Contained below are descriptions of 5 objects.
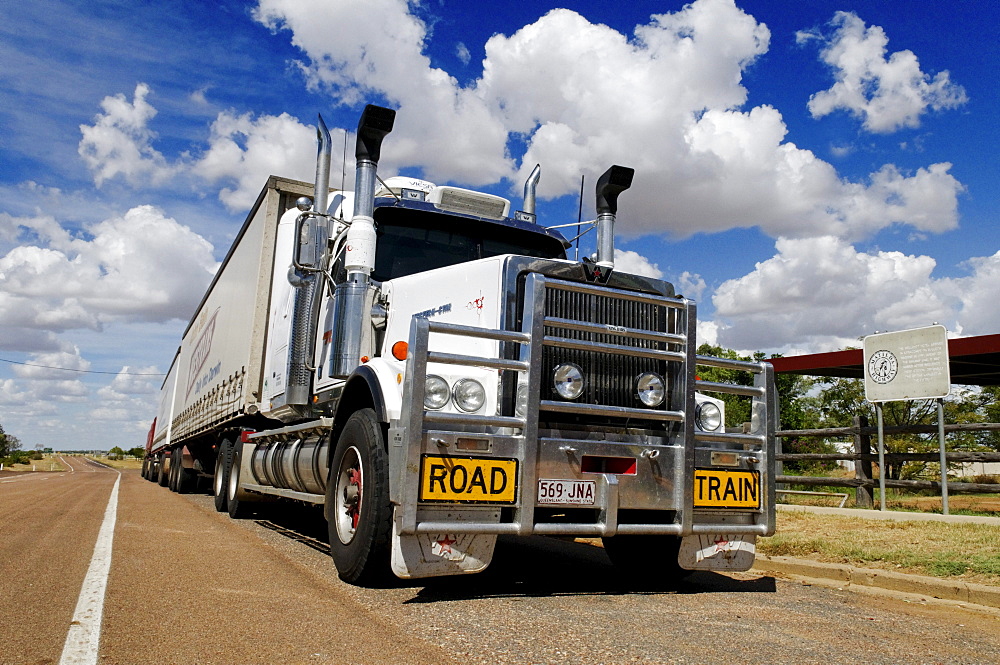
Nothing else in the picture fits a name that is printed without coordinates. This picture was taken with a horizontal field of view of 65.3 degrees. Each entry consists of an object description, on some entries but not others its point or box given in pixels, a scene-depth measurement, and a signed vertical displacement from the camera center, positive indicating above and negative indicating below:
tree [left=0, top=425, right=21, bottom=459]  102.64 +0.13
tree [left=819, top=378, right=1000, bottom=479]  20.53 +2.38
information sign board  10.26 +1.64
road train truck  4.46 +0.46
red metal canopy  12.58 +2.25
